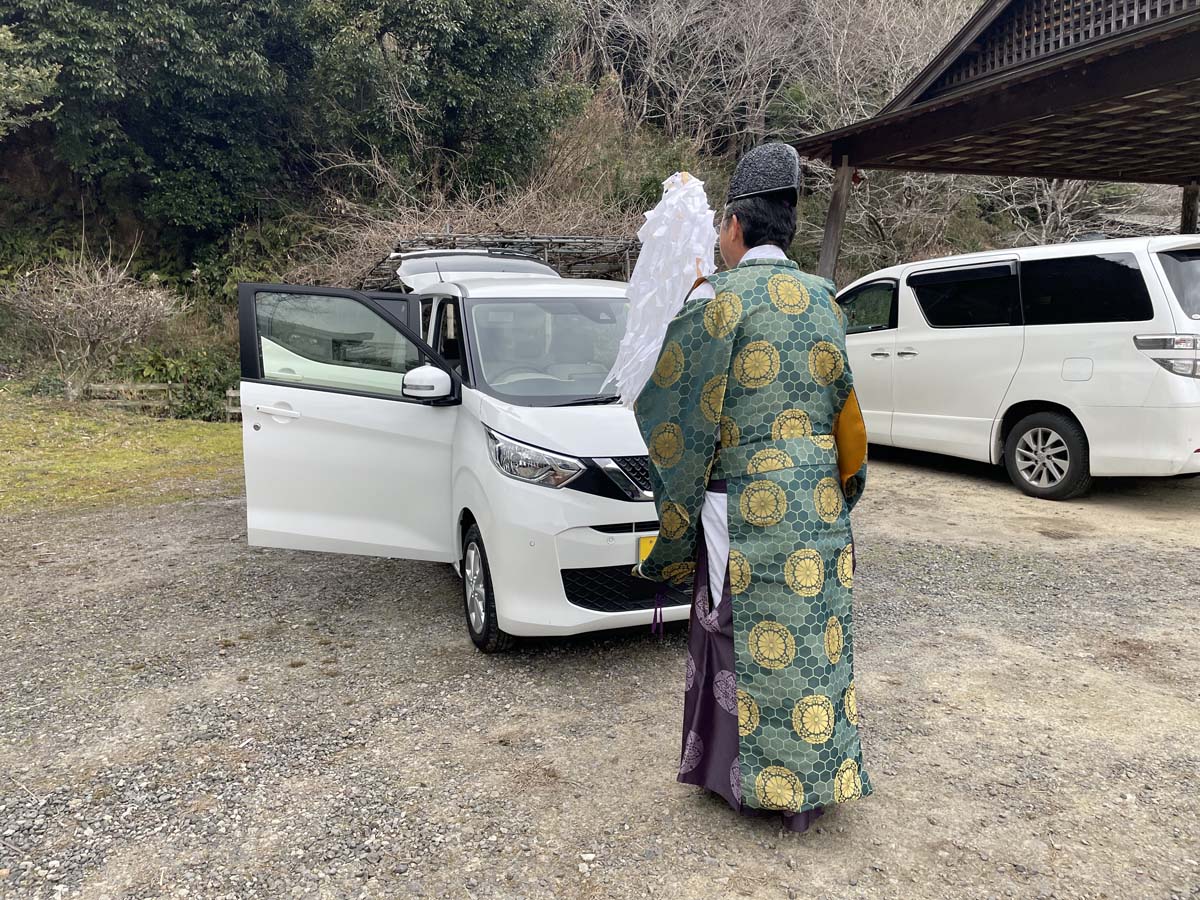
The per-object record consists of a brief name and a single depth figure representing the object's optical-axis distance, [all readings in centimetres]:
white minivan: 515
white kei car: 311
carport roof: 646
